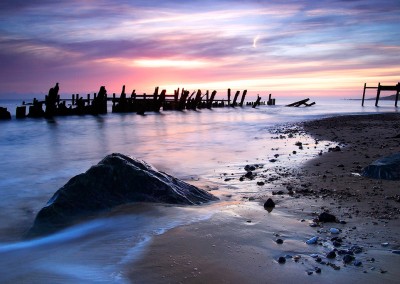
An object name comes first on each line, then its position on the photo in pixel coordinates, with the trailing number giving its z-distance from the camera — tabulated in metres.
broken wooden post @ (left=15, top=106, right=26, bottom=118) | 30.01
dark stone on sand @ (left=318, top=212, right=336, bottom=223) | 4.24
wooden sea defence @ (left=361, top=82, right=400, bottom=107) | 41.41
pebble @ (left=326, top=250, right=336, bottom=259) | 3.25
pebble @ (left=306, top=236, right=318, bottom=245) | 3.59
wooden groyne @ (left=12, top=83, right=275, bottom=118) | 31.59
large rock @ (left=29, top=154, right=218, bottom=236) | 4.71
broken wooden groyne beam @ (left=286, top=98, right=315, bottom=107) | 58.74
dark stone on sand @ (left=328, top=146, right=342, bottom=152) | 9.75
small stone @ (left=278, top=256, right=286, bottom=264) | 3.22
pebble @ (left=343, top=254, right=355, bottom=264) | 3.17
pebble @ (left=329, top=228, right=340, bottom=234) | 3.85
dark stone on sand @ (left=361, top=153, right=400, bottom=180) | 6.06
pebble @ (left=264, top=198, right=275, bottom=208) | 4.94
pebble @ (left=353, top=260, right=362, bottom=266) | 3.11
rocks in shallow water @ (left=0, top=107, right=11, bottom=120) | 28.91
